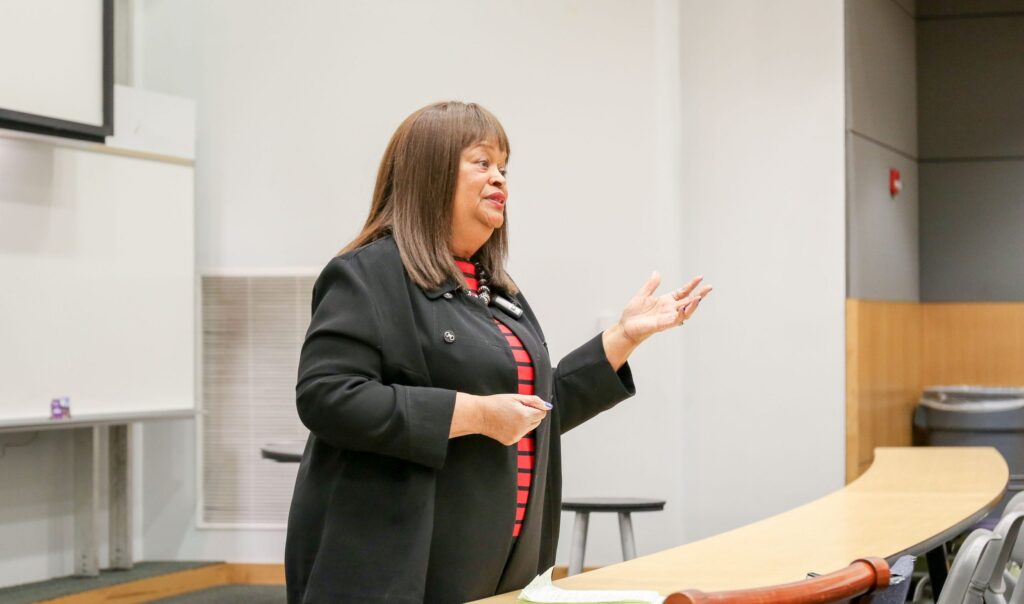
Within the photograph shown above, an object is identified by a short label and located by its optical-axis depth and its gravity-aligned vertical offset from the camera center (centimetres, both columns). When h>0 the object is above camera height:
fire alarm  641 +73
